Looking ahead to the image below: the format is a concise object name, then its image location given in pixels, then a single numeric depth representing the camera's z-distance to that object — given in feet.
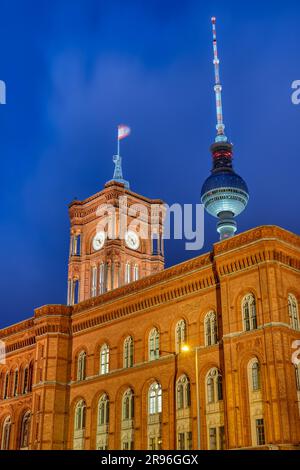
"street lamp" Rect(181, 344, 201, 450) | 126.62
